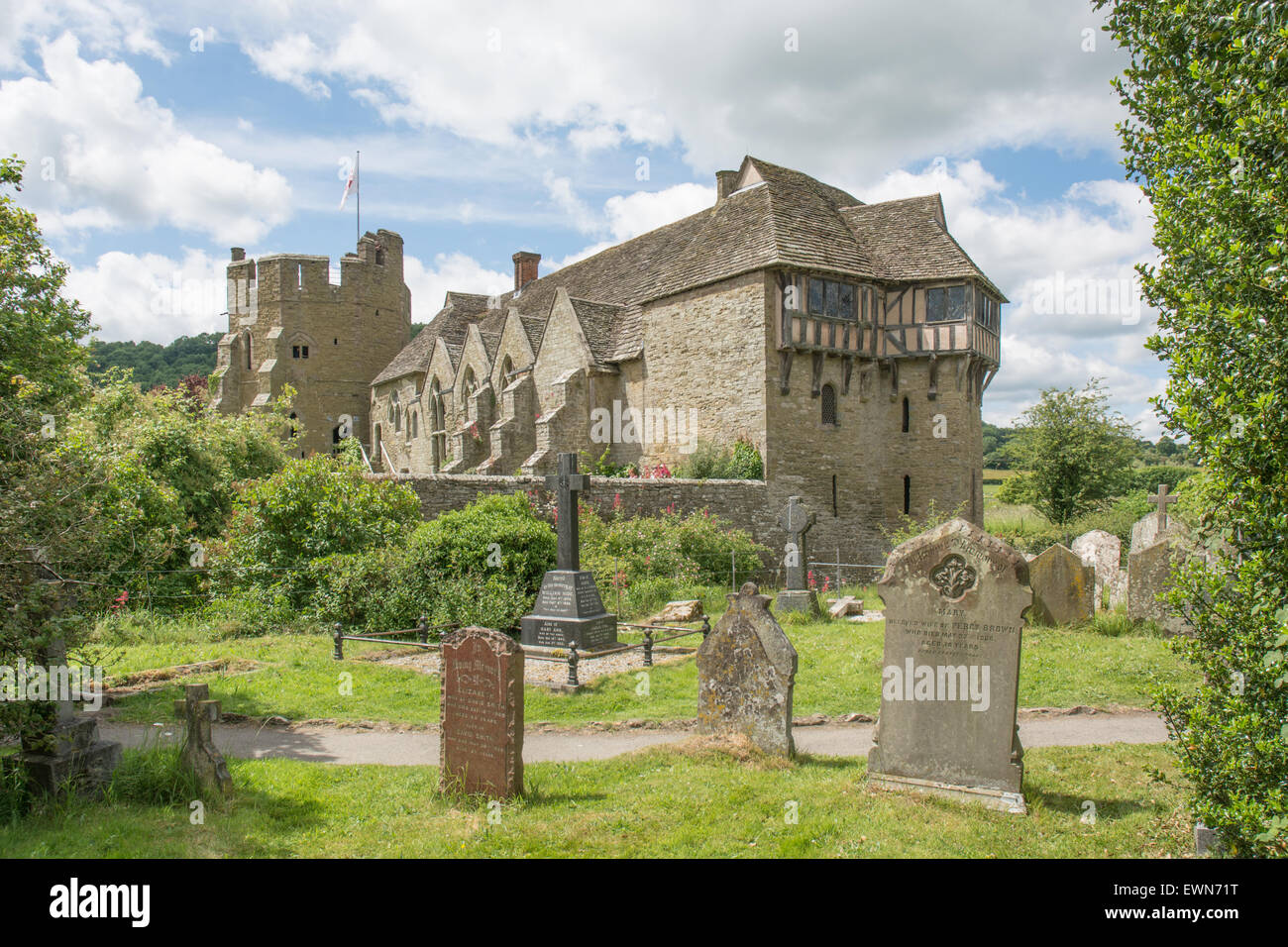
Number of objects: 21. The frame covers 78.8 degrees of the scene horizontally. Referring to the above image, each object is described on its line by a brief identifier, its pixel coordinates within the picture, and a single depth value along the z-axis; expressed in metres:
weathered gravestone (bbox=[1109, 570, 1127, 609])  15.94
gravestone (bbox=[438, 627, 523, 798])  6.60
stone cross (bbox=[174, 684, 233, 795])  6.54
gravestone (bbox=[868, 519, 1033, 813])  6.47
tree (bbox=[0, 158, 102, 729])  5.68
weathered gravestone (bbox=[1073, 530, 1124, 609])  16.69
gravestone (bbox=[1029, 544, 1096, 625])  13.93
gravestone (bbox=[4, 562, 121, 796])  6.10
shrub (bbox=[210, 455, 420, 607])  15.62
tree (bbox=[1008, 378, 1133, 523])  34.69
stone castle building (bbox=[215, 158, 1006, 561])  23.42
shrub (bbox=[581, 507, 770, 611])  17.20
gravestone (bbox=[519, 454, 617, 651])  13.45
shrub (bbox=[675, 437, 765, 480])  22.97
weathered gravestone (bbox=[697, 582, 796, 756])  7.65
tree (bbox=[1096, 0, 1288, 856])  4.74
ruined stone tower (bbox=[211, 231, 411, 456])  43.19
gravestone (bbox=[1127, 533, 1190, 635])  13.40
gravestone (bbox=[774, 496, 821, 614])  16.11
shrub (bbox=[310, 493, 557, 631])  14.52
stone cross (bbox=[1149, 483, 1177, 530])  15.81
